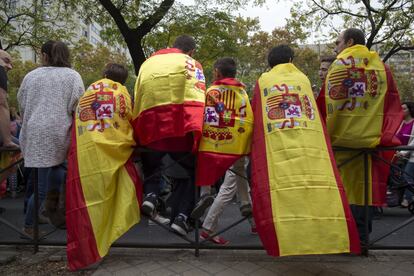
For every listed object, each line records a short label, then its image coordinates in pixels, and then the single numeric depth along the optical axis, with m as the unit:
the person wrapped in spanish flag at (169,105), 3.35
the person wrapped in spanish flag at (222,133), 3.52
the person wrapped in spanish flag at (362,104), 3.56
